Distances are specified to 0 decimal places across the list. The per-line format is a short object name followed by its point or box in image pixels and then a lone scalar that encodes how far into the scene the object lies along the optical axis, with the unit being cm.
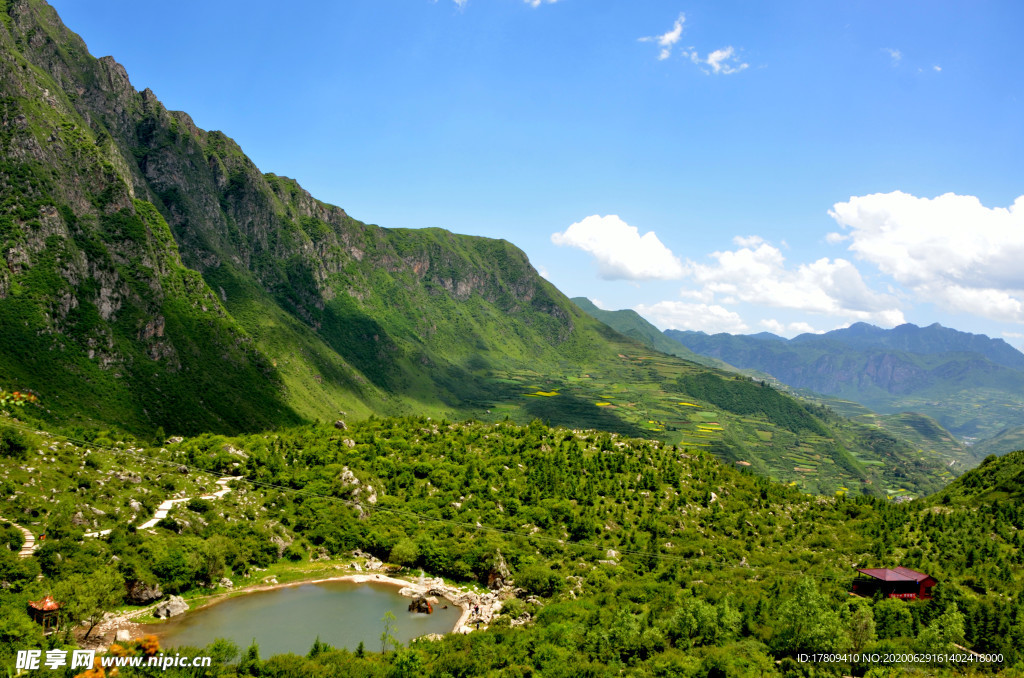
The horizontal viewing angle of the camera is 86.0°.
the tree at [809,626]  4769
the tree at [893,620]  5153
